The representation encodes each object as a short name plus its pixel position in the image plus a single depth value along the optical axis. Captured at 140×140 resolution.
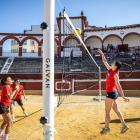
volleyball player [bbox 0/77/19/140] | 3.31
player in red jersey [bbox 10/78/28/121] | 5.18
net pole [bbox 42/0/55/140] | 2.44
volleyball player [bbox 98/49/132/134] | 3.25
